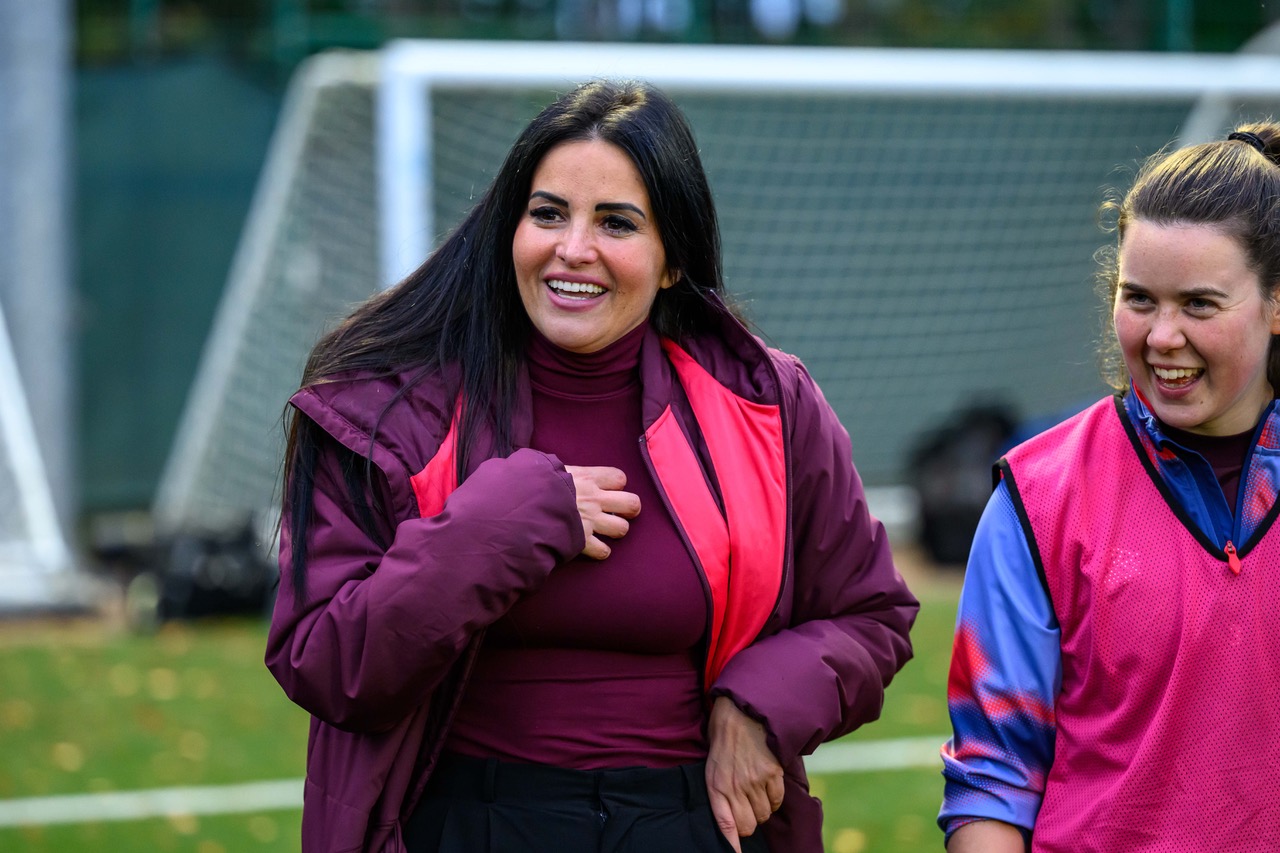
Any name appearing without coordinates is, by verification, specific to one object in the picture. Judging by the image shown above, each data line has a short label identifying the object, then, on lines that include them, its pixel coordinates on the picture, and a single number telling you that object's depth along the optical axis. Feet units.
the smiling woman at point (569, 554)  14.29
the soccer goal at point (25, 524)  59.47
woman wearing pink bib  13.70
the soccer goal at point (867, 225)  60.64
